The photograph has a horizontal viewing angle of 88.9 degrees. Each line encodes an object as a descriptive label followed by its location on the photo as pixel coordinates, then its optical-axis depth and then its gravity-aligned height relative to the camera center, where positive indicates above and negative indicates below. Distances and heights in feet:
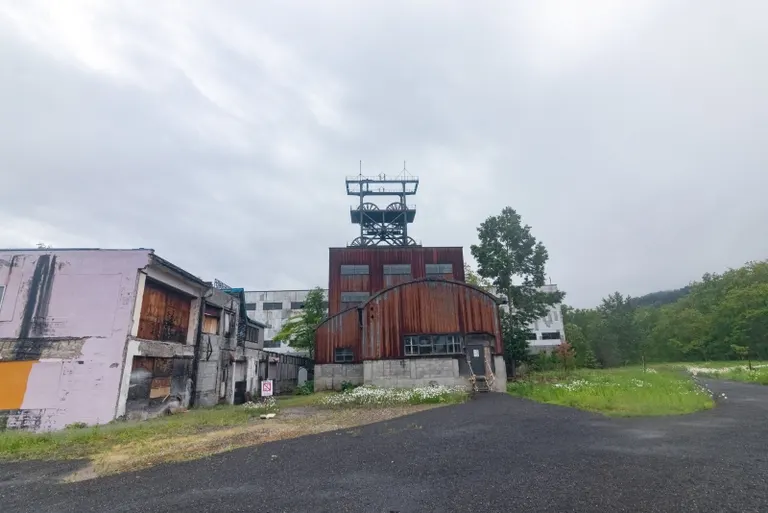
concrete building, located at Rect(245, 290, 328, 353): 187.93 +26.50
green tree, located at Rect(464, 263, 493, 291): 164.43 +32.51
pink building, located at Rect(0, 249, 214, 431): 52.37 +4.26
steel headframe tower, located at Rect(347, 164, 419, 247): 147.43 +52.92
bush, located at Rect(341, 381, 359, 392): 95.96 -6.01
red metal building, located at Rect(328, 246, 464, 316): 126.31 +29.26
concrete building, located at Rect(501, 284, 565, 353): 184.96 +11.49
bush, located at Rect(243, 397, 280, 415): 61.36 -7.30
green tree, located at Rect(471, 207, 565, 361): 120.16 +26.97
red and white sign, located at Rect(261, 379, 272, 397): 63.16 -4.16
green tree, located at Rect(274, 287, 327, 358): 140.67 +13.40
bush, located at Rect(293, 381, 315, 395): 103.49 -7.17
